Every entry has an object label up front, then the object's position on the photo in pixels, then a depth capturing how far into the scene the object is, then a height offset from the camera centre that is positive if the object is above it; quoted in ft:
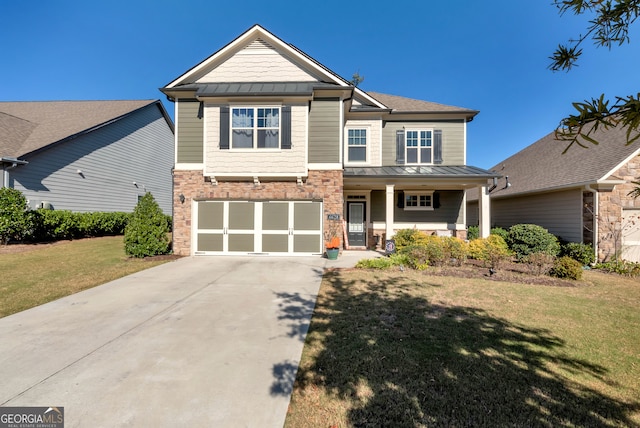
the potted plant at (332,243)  31.99 -3.16
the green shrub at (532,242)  30.37 -2.63
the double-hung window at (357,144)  41.24 +11.49
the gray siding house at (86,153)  40.42 +11.55
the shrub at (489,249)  27.53 -3.37
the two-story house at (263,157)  32.71 +7.43
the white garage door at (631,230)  30.19 -1.12
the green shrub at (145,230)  30.09 -1.70
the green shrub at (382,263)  27.02 -4.67
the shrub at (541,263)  24.54 -4.07
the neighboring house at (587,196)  29.68 +3.11
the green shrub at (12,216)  33.30 -0.25
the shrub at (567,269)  23.22 -4.39
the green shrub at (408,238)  31.19 -2.41
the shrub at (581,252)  29.37 -3.72
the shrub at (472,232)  41.14 -2.17
